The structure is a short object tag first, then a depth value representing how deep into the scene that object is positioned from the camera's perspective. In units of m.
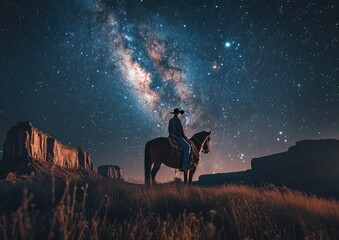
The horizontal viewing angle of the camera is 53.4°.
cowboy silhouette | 12.20
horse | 12.37
